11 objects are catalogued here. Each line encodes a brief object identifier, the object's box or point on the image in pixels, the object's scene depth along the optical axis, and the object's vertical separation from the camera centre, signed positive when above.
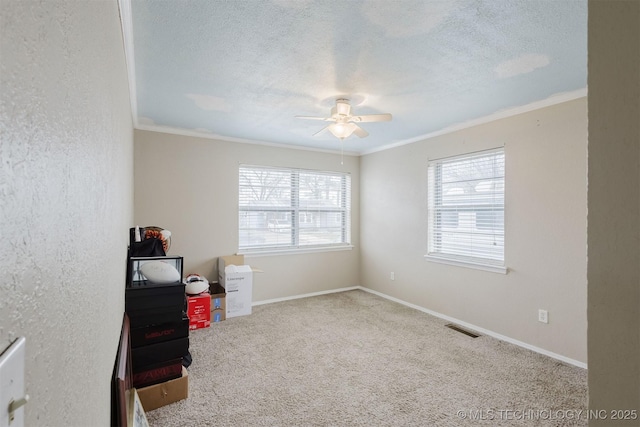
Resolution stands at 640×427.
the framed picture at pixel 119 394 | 1.28 -0.74
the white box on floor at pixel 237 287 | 4.02 -0.95
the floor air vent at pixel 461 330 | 3.53 -1.36
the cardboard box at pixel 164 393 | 2.16 -1.26
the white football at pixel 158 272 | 2.15 -0.40
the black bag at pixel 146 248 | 2.68 -0.30
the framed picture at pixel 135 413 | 1.57 -1.08
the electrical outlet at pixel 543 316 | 3.07 -1.01
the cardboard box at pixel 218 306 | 3.87 -1.15
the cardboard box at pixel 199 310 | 3.60 -1.11
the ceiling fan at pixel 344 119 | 2.82 +0.84
